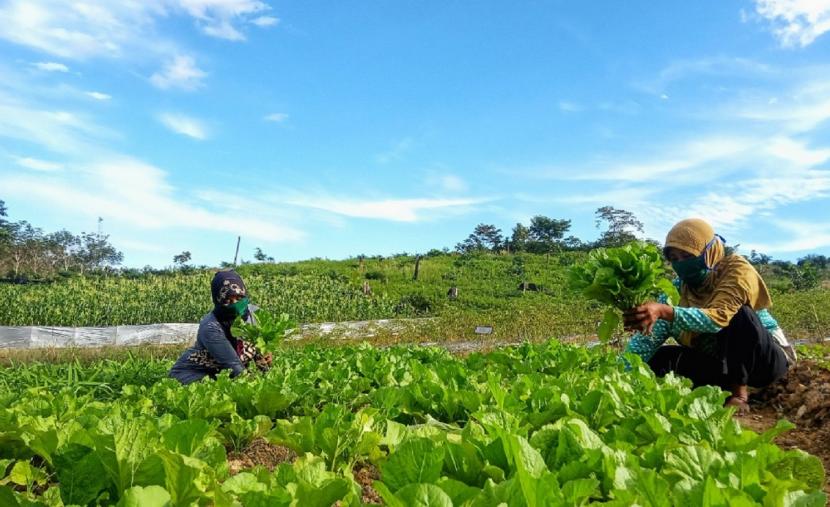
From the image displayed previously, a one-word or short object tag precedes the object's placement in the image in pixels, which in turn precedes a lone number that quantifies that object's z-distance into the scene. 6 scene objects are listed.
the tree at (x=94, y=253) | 49.74
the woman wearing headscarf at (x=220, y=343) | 4.77
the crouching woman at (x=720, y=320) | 3.77
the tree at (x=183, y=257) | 39.77
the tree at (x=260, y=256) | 35.86
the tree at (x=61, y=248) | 46.41
